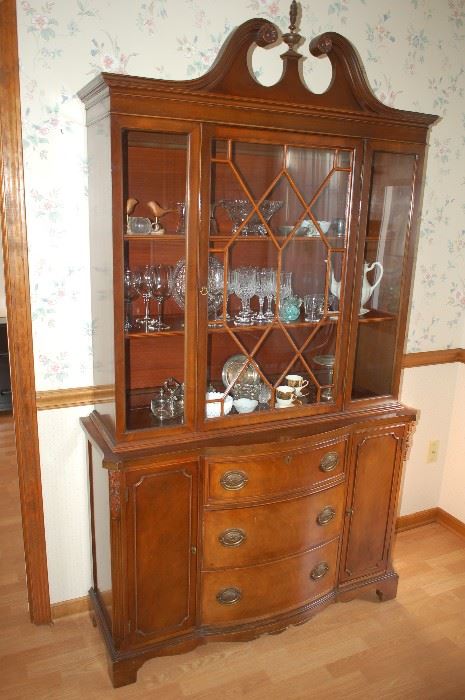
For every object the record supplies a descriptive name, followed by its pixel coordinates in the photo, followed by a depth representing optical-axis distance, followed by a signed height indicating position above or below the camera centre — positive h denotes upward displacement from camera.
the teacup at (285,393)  1.97 -0.60
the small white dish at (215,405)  1.87 -0.61
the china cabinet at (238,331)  1.67 -0.37
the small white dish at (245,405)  1.94 -0.63
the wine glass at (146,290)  1.80 -0.24
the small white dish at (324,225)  1.90 -0.02
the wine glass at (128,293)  1.74 -0.25
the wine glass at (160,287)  1.80 -0.23
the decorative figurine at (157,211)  1.78 +0.01
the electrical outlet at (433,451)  2.88 -1.13
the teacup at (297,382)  1.99 -0.56
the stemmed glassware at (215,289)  1.79 -0.23
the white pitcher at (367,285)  2.08 -0.23
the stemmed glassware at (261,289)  1.91 -0.24
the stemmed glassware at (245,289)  1.88 -0.24
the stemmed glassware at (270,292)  1.91 -0.24
